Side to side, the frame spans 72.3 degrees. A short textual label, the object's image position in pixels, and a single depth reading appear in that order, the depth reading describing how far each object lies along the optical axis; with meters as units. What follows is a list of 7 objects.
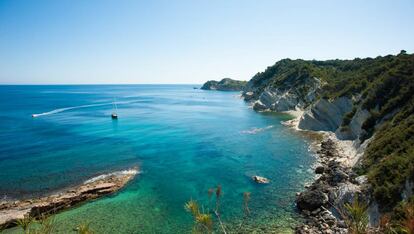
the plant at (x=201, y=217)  7.54
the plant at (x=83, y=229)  7.83
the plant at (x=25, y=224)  8.12
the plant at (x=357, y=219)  6.41
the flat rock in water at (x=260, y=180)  34.88
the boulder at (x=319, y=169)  37.31
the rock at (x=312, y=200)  27.56
